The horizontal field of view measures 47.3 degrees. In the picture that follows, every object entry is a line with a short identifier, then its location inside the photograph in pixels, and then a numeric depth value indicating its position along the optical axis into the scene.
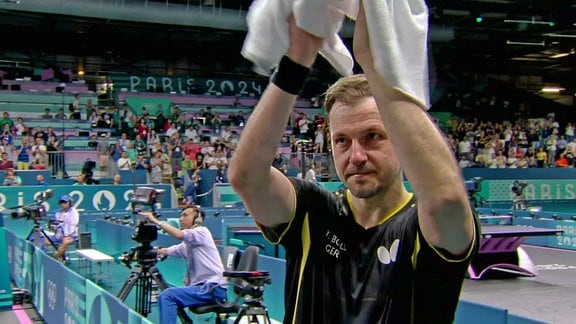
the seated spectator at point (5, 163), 17.48
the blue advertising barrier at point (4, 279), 8.83
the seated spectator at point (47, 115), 23.59
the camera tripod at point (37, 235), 11.12
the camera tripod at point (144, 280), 7.14
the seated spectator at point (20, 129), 20.75
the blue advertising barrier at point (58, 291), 4.77
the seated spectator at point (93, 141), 20.55
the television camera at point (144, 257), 7.18
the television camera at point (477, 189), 9.32
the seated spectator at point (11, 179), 15.66
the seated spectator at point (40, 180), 15.89
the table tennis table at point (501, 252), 5.51
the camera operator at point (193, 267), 6.41
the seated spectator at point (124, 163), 18.84
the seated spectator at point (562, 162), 22.80
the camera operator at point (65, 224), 11.70
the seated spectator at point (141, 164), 18.90
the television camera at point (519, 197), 17.77
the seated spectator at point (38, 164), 18.06
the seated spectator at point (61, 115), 23.78
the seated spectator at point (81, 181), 16.73
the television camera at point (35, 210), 9.92
